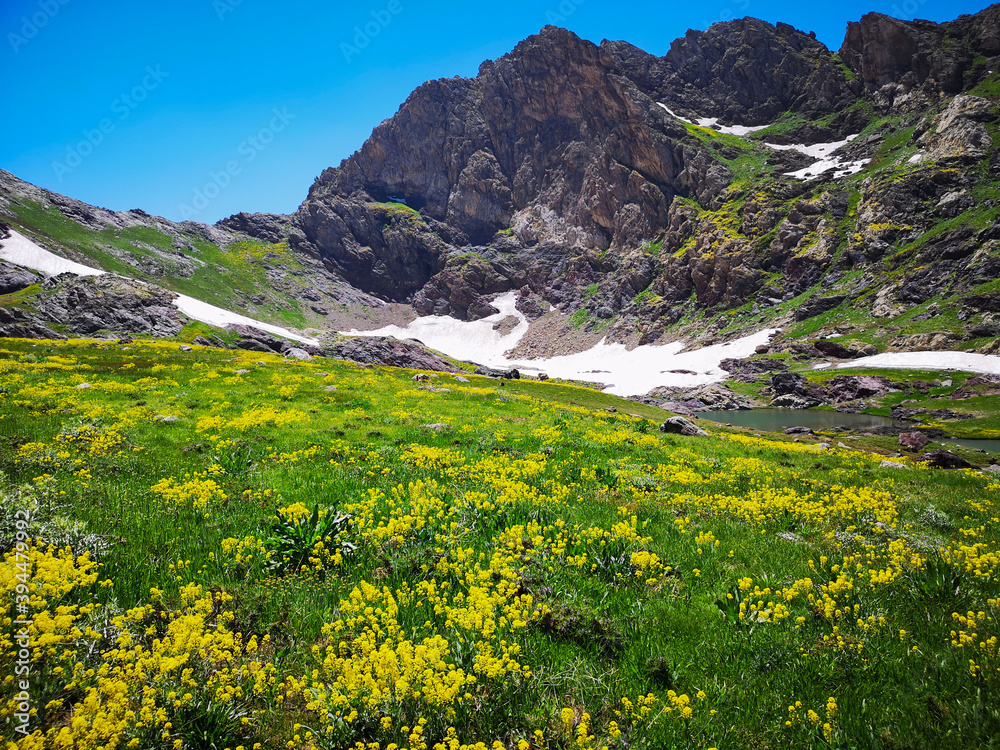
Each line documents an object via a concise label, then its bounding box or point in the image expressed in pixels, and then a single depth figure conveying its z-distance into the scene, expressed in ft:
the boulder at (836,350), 368.68
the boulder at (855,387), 295.28
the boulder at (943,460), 86.58
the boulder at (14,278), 299.60
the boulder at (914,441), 167.11
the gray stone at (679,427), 88.63
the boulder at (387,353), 335.77
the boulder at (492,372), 302.45
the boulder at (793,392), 311.68
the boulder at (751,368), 387.73
